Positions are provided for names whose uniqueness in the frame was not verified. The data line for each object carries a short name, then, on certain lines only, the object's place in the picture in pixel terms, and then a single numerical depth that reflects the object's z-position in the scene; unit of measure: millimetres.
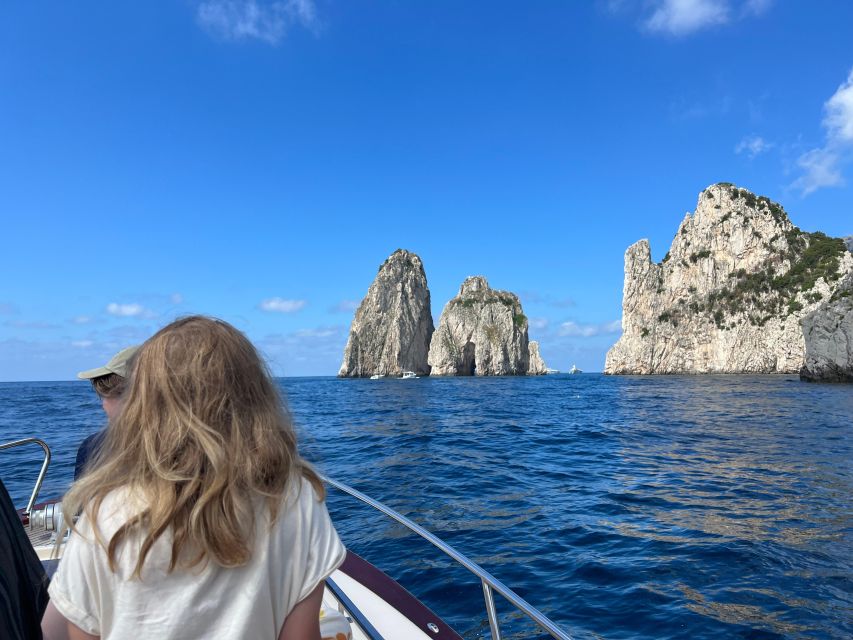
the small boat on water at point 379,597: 2562
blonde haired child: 1149
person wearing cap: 2895
